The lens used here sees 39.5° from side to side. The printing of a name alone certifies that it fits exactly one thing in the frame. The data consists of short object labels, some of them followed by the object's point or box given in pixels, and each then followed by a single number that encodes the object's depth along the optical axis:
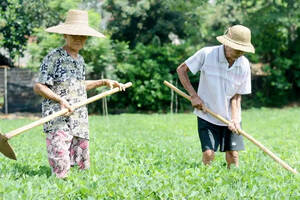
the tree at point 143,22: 19.12
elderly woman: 4.34
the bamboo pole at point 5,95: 16.39
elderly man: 4.91
